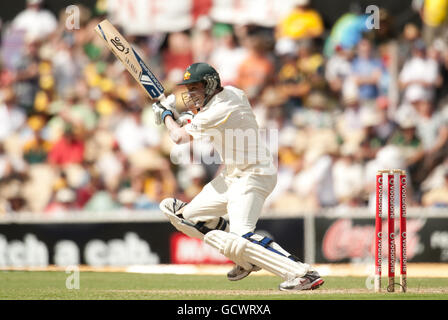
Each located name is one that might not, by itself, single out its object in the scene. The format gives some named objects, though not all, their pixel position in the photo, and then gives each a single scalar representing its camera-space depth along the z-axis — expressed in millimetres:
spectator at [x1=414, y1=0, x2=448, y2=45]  13182
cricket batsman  8117
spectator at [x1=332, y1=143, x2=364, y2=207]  12148
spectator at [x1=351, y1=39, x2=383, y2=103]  13164
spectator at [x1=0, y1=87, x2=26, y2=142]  14547
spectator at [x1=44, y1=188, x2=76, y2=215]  13078
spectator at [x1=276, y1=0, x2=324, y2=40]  13789
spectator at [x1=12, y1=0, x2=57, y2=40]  15453
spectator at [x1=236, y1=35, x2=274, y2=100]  13625
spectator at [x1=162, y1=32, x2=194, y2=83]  14453
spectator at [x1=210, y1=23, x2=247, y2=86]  13812
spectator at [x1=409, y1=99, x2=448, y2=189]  12477
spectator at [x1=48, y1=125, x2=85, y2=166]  13734
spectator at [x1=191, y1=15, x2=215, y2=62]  14219
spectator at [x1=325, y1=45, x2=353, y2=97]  13430
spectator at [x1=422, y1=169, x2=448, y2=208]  12069
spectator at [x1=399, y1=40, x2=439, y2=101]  13031
